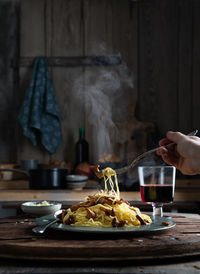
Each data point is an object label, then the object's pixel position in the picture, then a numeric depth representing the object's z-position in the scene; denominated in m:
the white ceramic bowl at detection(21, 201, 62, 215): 1.74
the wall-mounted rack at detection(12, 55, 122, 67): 3.78
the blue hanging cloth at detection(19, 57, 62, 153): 3.63
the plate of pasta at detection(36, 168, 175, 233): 1.25
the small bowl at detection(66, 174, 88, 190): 3.01
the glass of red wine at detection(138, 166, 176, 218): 1.55
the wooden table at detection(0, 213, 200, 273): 1.04
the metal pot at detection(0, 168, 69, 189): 2.95
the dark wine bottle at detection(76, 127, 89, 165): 3.62
